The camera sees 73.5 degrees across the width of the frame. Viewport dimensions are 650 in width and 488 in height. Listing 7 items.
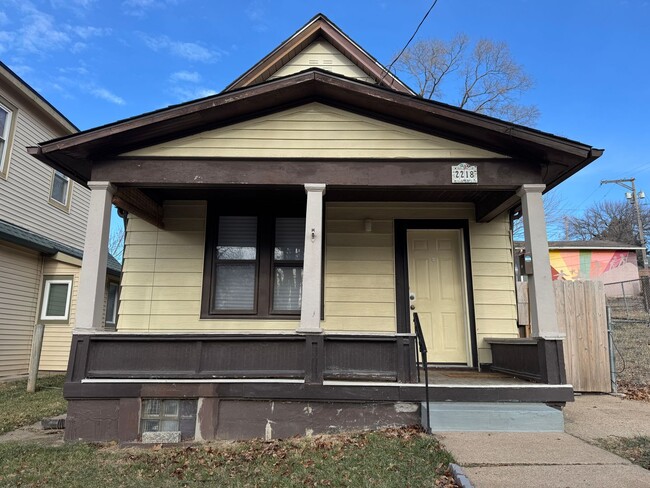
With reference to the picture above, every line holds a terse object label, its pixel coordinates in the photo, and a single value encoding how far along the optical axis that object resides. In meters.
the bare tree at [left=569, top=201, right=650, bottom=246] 36.28
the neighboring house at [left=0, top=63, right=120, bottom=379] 9.91
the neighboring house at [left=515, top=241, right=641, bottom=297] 26.69
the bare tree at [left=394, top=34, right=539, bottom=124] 21.16
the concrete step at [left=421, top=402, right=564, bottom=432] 4.36
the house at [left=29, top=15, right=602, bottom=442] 4.73
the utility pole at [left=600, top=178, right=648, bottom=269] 32.05
